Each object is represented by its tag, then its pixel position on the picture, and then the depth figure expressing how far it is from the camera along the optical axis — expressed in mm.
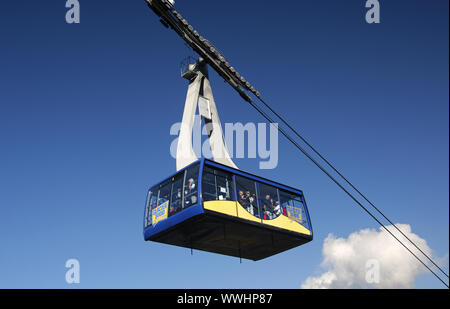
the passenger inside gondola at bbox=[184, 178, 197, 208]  13516
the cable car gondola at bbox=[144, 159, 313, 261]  13711
